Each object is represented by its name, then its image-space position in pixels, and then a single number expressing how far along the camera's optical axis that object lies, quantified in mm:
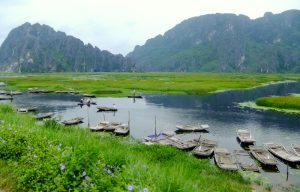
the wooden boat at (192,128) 34173
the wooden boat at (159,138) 26416
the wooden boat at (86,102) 50950
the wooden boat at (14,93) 66868
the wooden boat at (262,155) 22054
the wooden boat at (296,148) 24798
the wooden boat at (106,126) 32156
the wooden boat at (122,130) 30758
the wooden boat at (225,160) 20079
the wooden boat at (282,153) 22793
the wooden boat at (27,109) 42182
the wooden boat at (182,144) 25645
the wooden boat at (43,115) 37788
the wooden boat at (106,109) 45737
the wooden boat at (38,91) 70631
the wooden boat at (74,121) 35415
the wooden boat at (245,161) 20711
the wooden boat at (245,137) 28461
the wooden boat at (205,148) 23847
